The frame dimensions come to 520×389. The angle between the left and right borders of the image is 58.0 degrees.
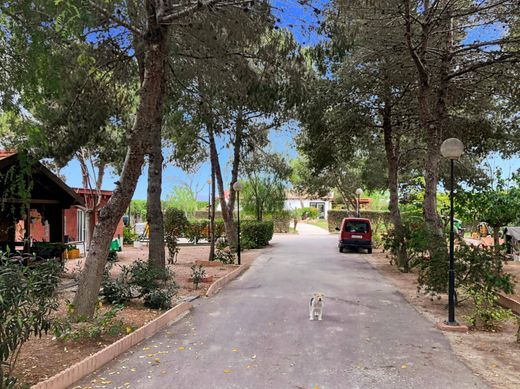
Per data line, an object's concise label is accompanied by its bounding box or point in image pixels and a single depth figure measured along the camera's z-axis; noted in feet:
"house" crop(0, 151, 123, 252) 41.29
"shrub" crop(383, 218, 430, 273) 52.98
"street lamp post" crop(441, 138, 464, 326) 26.37
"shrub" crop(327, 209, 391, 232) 153.12
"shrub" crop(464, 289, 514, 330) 26.08
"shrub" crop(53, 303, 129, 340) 20.51
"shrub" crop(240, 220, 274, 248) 87.67
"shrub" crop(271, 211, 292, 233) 144.66
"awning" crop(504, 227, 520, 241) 60.34
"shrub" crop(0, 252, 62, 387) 13.10
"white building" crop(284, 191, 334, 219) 237.31
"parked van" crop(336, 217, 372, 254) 79.15
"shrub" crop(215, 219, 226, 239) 108.37
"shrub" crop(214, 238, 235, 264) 57.36
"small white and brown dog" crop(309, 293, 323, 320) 27.73
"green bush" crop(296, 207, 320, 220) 226.38
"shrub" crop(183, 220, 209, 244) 96.30
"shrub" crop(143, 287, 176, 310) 29.30
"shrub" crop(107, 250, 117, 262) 58.96
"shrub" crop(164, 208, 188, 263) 107.86
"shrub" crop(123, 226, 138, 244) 99.30
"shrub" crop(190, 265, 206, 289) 39.27
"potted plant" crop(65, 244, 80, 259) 65.51
